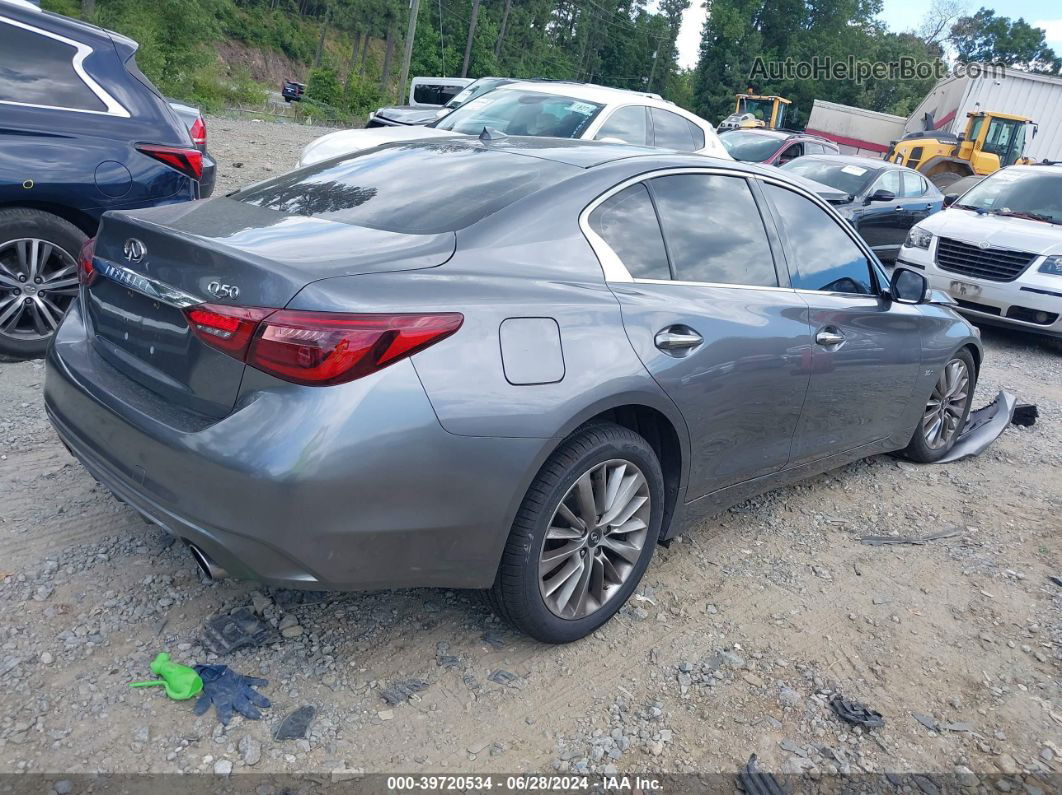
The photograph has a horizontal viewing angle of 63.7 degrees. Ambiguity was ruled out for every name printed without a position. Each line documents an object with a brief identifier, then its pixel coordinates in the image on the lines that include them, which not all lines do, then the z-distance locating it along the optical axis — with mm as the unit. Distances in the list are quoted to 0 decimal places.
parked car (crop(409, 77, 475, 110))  22344
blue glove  2506
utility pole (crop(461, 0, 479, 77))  62500
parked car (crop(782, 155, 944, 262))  11898
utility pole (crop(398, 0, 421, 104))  31931
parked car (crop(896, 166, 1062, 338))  8617
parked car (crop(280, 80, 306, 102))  45444
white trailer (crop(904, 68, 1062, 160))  25297
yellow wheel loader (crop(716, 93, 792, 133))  38125
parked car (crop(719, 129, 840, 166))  14891
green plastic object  2533
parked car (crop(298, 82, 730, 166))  8047
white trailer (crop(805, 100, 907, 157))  31719
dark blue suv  4543
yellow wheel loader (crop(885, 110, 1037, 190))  23516
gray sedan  2301
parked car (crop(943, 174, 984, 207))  20438
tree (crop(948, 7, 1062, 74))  87000
